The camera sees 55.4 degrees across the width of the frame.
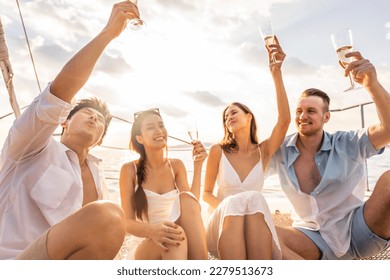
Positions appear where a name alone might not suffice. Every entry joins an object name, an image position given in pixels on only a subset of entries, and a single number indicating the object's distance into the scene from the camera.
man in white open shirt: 0.90
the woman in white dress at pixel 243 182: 1.29
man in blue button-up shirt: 1.44
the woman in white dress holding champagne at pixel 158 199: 1.31
